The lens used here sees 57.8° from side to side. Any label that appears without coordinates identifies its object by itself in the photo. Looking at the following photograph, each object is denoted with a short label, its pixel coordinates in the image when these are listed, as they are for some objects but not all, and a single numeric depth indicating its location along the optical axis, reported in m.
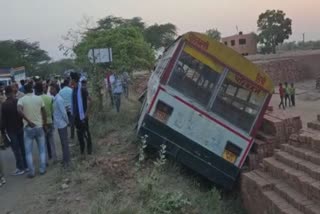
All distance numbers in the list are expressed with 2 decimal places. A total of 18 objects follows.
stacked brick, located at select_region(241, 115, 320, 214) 3.91
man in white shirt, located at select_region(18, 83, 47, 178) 5.10
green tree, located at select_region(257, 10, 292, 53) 42.09
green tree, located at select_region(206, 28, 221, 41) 46.21
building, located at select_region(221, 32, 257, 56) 39.99
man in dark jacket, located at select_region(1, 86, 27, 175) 5.21
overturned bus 5.35
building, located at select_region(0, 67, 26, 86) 24.30
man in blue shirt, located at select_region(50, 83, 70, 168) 5.29
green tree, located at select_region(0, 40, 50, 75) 42.74
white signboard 8.21
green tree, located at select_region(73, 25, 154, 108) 8.80
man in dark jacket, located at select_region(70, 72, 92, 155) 5.51
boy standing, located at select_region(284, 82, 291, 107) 18.46
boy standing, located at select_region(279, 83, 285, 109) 18.27
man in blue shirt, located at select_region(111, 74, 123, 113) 9.19
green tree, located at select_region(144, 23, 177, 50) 33.34
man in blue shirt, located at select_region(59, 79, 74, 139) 6.36
